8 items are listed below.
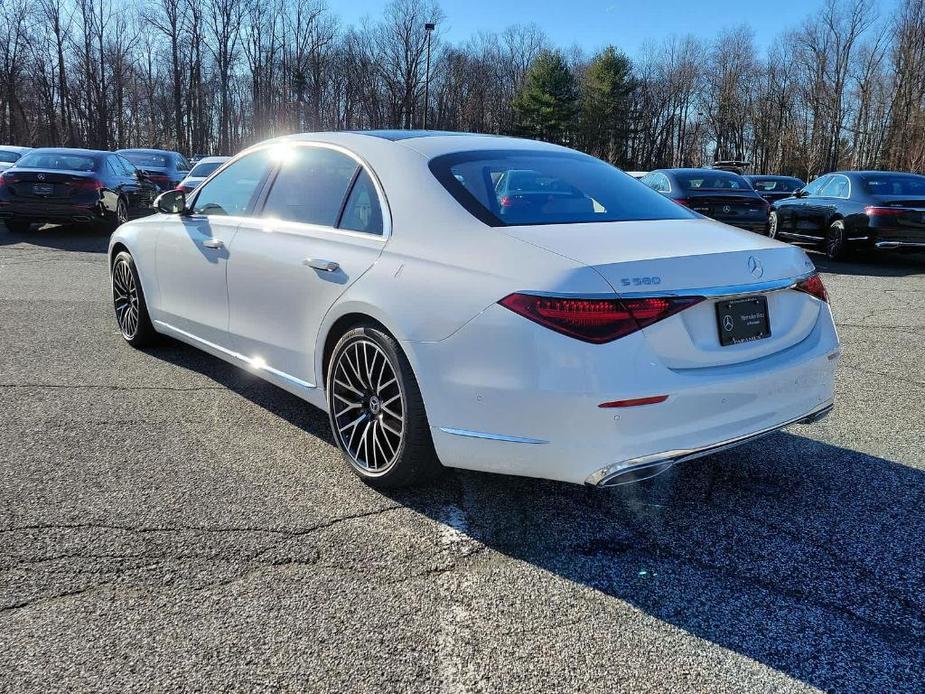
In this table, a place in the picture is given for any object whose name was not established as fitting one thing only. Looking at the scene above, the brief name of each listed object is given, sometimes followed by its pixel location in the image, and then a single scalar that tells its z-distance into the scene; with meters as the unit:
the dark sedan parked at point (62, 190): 12.66
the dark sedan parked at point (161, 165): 18.00
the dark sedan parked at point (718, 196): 12.62
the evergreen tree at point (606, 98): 68.81
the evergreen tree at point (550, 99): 67.75
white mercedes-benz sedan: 2.58
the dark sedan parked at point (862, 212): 11.26
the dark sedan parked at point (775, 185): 22.95
